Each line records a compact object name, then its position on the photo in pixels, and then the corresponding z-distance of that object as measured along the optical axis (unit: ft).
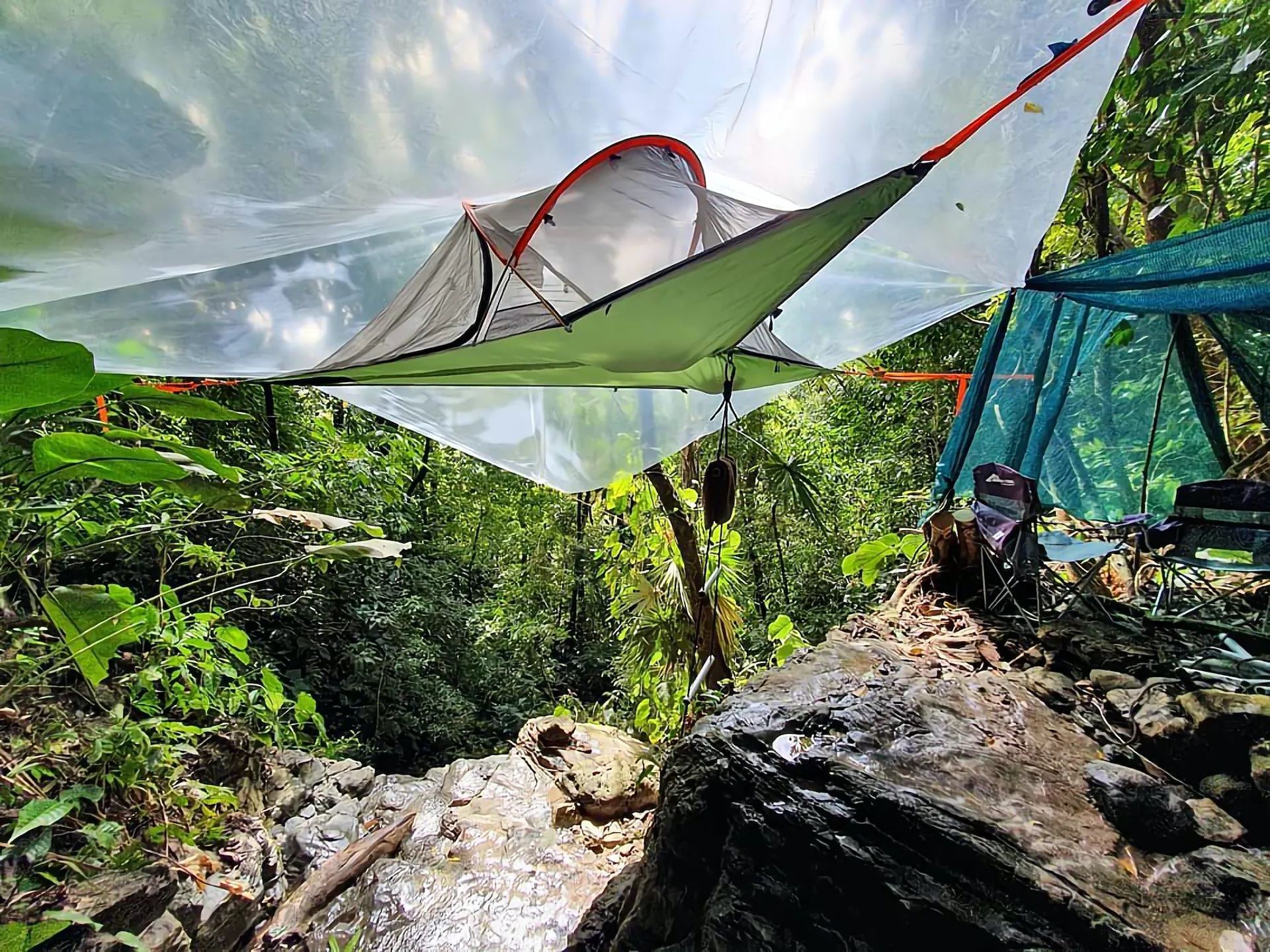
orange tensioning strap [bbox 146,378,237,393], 4.92
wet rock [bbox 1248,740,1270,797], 3.27
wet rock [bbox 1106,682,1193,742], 3.77
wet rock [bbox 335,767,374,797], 8.55
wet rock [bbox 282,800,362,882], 6.84
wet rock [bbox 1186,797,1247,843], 3.13
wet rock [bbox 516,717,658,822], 7.87
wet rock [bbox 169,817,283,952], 4.96
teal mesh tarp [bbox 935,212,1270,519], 4.75
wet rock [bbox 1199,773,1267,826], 3.27
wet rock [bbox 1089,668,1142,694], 4.52
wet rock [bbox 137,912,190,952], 4.44
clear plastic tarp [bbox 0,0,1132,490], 2.21
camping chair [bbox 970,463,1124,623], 5.60
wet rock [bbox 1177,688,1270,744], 3.54
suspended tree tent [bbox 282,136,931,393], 3.19
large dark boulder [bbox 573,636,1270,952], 2.76
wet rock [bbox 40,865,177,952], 3.93
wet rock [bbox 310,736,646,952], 5.96
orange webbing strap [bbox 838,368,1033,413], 6.20
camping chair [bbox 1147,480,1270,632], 4.51
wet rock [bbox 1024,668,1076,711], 4.60
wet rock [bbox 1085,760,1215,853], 3.17
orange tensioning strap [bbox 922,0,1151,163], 2.14
